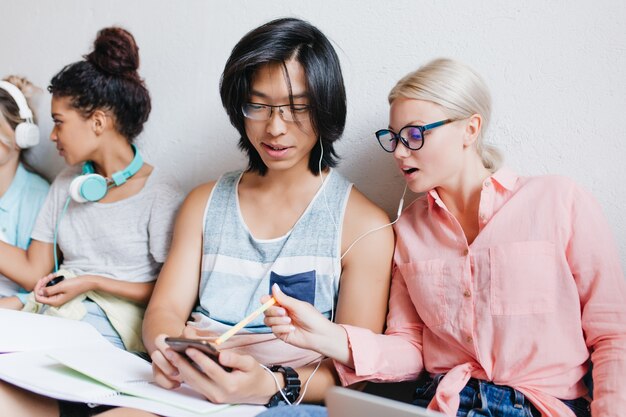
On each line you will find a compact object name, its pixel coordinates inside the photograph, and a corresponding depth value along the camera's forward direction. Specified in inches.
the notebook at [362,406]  27.3
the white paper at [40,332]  52.3
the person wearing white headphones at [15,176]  76.8
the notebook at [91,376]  42.2
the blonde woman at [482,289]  43.8
